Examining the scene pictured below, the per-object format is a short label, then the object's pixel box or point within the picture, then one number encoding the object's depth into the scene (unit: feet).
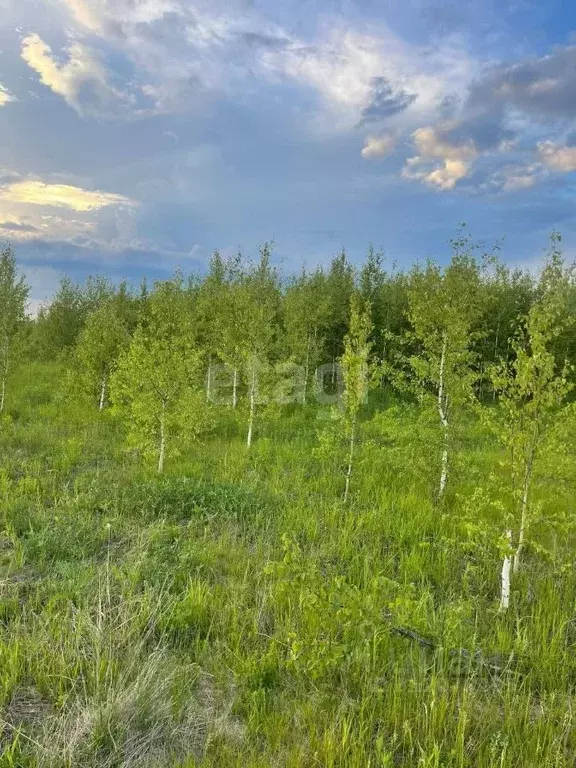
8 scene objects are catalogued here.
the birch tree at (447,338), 32.24
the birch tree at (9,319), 61.98
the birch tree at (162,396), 38.50
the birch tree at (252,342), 51.44
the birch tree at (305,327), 75.15
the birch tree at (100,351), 62.49
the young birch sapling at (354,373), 32.04
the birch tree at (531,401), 20.20
